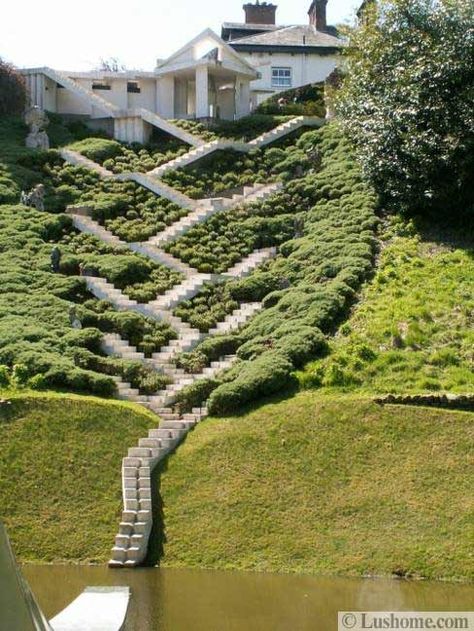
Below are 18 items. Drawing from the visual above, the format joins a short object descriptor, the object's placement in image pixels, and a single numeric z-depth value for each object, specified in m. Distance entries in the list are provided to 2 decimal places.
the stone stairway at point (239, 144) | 41.62
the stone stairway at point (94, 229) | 34.62
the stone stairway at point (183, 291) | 30.38
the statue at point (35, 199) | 36.72
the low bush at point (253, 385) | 23.36
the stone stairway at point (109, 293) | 29.98
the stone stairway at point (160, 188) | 38.22
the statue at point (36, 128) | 43.19
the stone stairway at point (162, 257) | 32.96
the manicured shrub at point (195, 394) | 24.31
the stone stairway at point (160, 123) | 44.69
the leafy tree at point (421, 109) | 31.78
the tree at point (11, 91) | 46.12
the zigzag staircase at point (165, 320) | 19.57
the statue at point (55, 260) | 32.06
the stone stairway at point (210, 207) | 35.34
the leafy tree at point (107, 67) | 66.62
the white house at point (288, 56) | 56.12
